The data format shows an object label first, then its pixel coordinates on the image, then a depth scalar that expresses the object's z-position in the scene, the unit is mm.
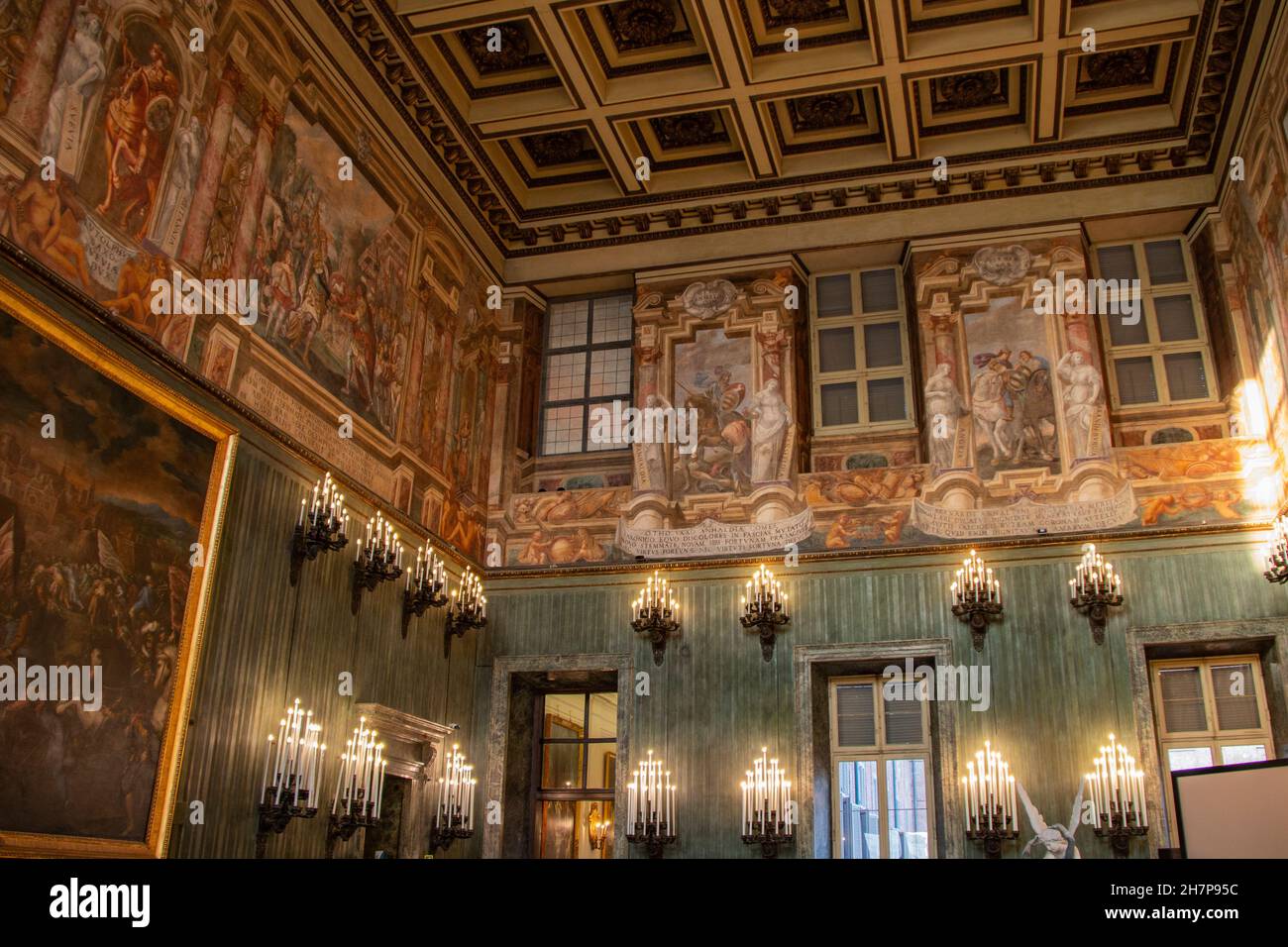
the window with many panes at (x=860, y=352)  14625
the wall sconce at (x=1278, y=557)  11336
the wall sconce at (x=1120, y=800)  11031
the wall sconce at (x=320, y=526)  10164
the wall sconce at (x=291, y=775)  9219
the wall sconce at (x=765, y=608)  12828
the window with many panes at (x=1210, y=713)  11734
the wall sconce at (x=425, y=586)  12062
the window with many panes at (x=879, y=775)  12477
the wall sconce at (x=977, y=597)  12273
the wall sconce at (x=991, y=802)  11328
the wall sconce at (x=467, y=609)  13023
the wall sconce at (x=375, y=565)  11094
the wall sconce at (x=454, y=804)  11945
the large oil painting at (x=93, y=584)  7105
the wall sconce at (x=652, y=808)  12125
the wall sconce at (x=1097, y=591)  11938
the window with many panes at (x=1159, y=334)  13688
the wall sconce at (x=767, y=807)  11859
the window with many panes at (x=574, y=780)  13594
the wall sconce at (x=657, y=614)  13109
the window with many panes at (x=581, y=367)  15531
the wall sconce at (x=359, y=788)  10078
